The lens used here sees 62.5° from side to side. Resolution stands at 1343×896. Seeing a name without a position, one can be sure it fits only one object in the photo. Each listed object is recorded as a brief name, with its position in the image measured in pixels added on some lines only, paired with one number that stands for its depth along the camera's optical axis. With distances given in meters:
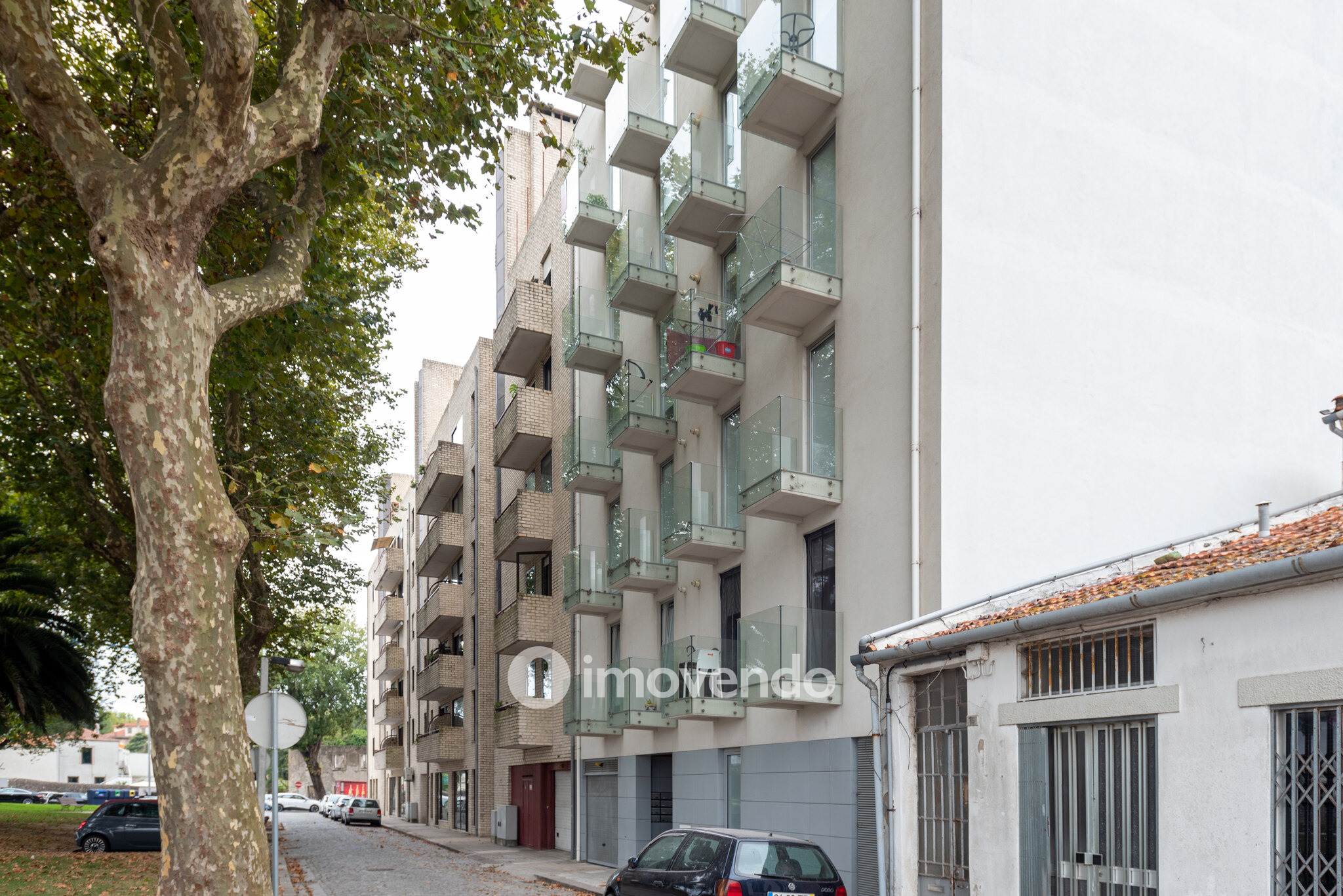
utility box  31.98
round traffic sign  12.83
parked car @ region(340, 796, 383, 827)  49.91
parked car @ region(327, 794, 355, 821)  54.66
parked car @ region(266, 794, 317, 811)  73.81
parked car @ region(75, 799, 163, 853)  25.75
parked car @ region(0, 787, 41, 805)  67.25
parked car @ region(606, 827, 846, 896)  10.73
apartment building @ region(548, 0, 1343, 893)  13.81
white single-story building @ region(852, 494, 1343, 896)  7.64
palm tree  25.83
